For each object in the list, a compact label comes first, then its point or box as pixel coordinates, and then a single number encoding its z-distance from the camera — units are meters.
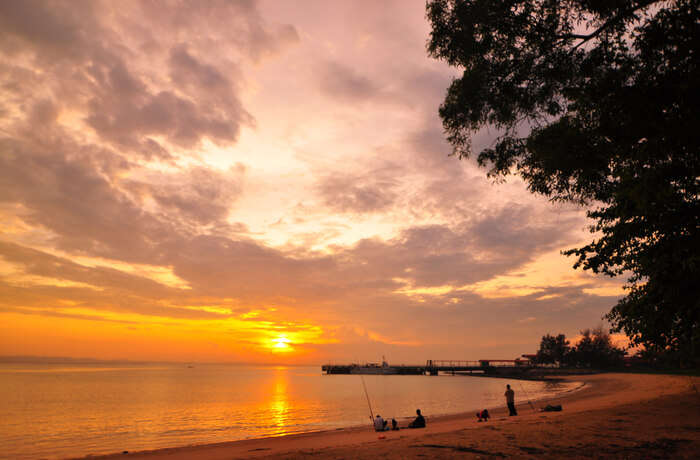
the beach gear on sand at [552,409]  28.62
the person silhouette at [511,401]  27.74
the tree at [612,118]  9.46
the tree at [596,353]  117.69
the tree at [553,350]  128.88
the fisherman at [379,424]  25.17
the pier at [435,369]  138.62
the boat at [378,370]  166.38
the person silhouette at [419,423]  25.95
